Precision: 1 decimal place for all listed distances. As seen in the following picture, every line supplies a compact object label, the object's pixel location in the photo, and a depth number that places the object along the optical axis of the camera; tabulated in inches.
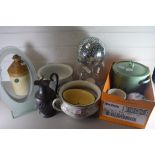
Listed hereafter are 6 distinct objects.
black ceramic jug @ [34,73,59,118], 26.7
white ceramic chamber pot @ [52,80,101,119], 26.2
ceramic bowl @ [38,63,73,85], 32.1
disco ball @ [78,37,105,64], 30.4
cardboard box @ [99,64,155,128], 25.1
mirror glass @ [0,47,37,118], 27.9
